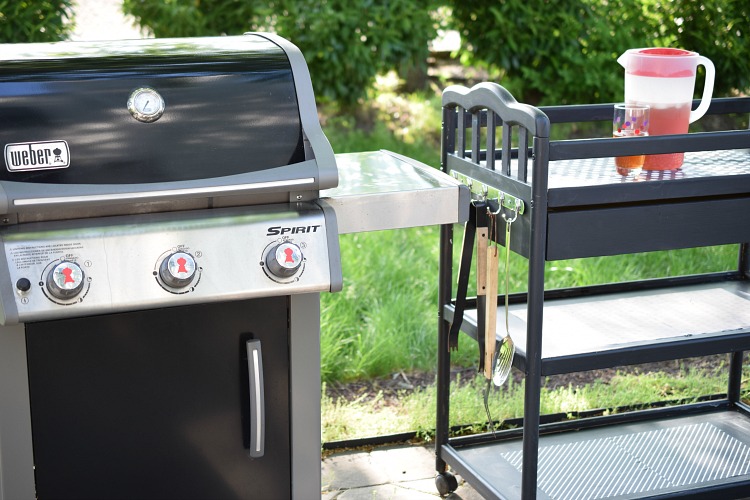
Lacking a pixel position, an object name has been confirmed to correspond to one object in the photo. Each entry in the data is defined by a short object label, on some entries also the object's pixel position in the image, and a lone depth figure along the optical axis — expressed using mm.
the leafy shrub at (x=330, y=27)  5051
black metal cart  2188
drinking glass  2316
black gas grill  1825
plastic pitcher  2289
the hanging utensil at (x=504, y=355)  2311
